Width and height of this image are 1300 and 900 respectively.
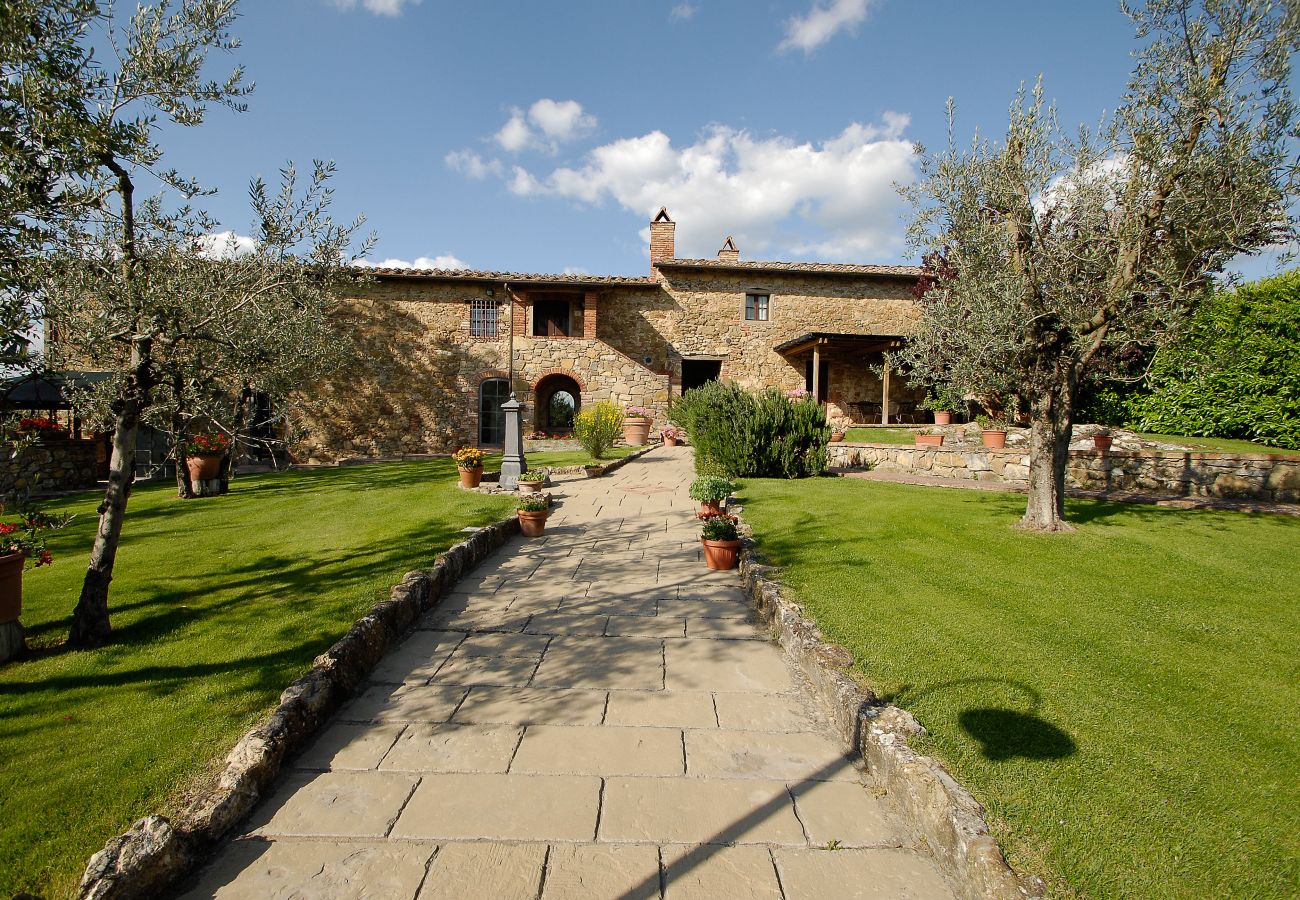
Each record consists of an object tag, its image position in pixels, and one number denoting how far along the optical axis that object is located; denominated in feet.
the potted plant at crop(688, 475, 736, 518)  21.54
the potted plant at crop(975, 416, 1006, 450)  36.24
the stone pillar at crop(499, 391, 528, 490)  31.14
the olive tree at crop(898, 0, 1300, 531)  17.39
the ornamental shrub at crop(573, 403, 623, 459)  41.37
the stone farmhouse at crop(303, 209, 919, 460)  56.75
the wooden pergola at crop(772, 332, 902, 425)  52.19
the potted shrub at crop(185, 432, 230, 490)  31.00
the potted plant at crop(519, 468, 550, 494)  27.73
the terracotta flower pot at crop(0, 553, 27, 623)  11.09
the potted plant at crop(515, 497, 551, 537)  23.06
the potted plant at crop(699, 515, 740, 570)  18.48
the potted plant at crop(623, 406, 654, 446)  56.08
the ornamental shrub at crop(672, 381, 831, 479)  33.73
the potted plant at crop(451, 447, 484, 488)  31.76
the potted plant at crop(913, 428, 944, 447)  38.27
